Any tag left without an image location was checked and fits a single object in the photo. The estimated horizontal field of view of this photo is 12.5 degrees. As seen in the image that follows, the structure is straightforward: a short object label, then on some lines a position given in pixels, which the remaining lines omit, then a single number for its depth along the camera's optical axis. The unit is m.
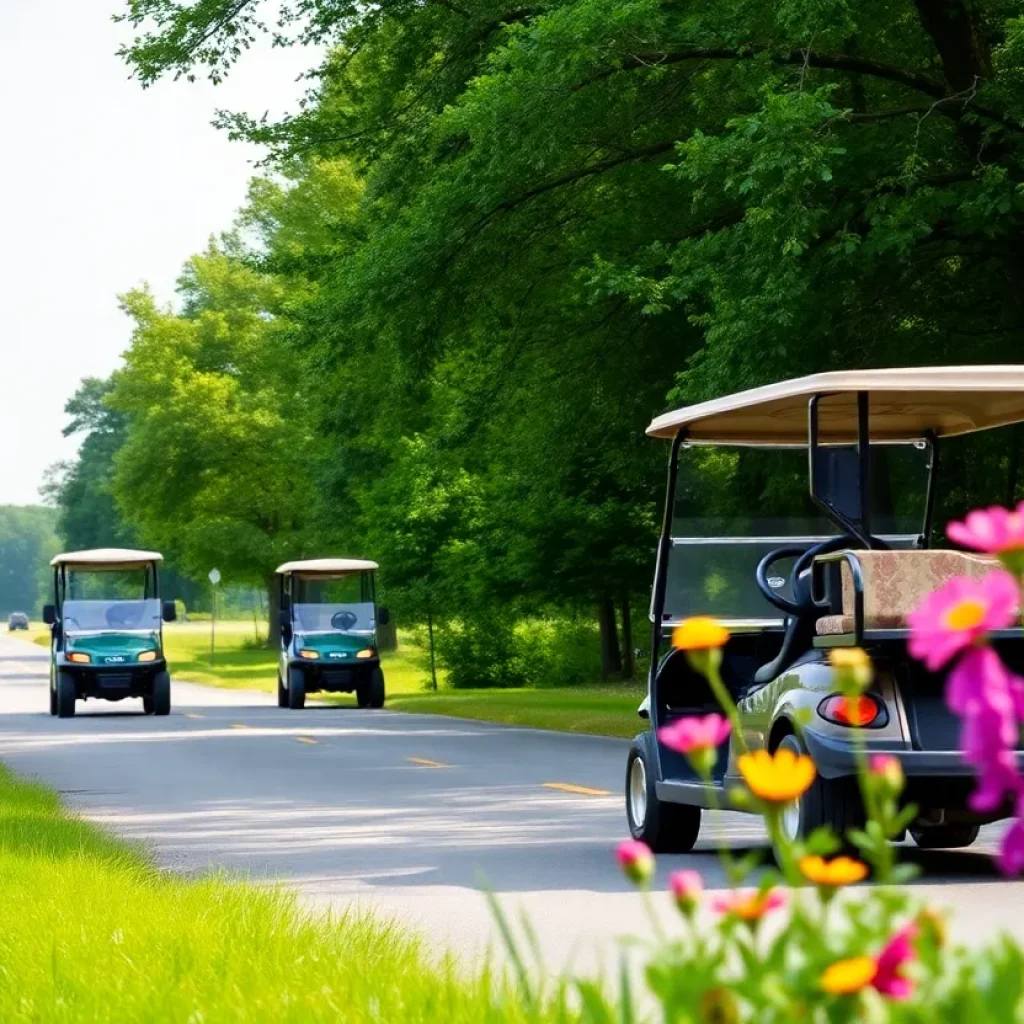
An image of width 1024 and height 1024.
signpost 133.16
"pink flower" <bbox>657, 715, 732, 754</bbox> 6.09
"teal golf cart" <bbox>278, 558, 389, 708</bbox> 77.54
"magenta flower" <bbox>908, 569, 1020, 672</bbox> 5.18
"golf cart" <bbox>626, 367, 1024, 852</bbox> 20.51
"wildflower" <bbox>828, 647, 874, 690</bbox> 5.88
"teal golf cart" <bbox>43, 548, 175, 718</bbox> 71.89
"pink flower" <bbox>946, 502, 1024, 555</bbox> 5.09
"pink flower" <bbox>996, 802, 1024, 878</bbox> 5.23
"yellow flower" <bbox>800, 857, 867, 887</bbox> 5.85
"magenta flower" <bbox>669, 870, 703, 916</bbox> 5.81
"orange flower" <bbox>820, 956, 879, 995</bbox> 5.33
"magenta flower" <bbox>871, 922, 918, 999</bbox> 5.43
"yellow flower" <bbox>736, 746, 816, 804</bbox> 5.58
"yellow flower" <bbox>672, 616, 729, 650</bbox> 6.46
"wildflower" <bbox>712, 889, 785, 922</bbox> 5.62
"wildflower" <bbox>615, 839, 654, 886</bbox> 6.08
